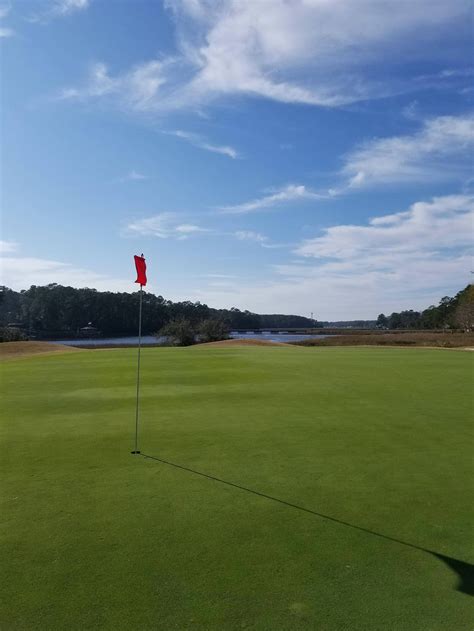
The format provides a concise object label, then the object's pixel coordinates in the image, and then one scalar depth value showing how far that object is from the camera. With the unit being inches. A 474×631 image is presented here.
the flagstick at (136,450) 283.3
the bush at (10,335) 1864.2
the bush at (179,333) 2258.9
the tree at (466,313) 3221.0
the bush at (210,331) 2402.8
